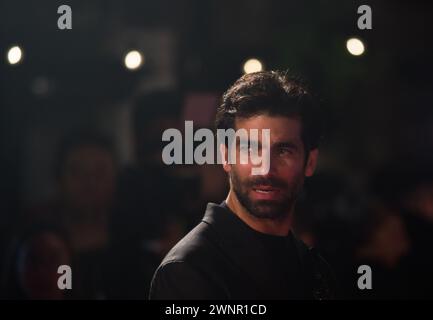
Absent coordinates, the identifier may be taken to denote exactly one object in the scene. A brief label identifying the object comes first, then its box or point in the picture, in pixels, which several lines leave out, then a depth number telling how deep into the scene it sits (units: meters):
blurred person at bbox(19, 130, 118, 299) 5.61
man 4.48
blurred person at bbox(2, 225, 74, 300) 5.38
